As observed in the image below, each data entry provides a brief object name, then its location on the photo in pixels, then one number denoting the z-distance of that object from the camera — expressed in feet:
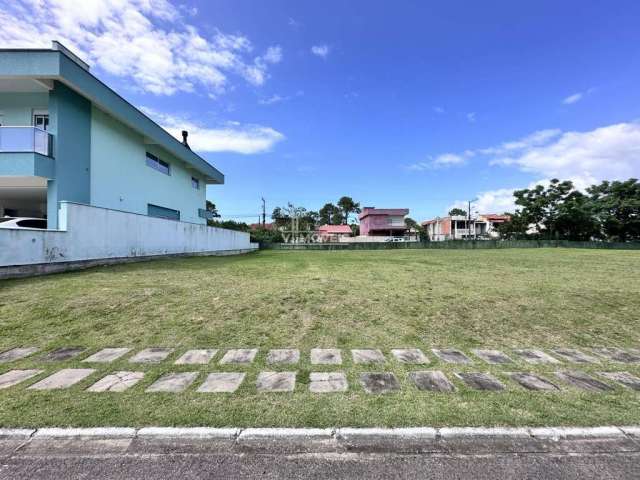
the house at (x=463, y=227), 171.55
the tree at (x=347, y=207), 230.89
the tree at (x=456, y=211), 232.12
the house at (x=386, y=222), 169.68
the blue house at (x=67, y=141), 30.66
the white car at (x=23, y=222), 26.27
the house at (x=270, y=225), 179.44
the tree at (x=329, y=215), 238.27
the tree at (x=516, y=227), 127.65
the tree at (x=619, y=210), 118.01
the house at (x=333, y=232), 167.53
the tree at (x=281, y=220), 170.48
